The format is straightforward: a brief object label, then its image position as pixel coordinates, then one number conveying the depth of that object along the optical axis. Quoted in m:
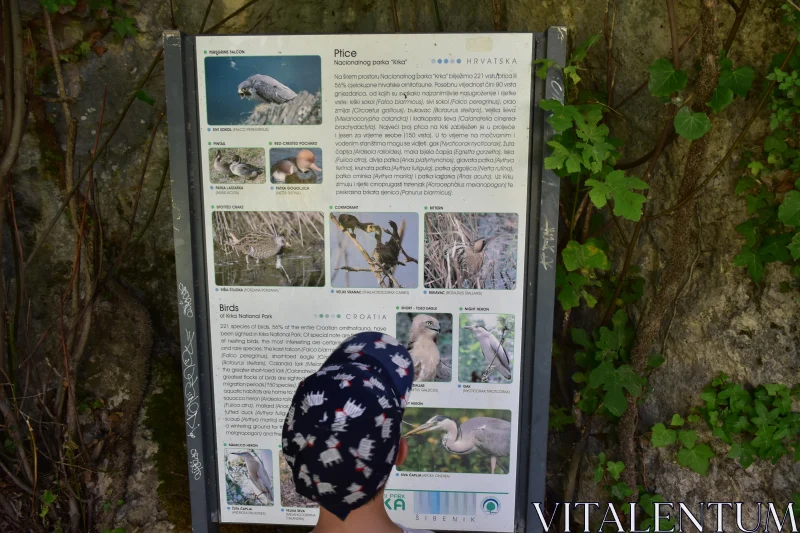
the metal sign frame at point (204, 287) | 1.99
